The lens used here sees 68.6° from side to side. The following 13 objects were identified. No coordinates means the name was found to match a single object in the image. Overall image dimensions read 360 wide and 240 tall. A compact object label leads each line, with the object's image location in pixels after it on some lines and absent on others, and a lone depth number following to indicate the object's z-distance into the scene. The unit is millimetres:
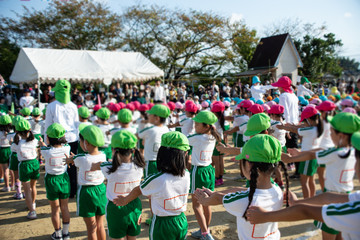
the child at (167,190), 2529
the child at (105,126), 6137
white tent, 11688
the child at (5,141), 5980
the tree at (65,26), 22141
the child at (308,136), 4504
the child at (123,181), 2918
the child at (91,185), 3344
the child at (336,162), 2674
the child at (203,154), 4031
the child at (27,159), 4816
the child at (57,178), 3998
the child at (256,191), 1922
